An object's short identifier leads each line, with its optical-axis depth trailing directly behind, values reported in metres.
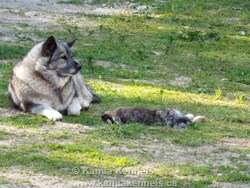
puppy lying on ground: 10.38
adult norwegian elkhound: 10.80
